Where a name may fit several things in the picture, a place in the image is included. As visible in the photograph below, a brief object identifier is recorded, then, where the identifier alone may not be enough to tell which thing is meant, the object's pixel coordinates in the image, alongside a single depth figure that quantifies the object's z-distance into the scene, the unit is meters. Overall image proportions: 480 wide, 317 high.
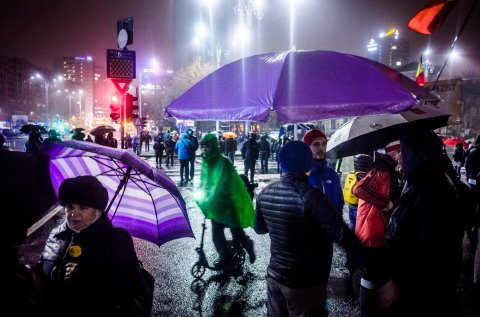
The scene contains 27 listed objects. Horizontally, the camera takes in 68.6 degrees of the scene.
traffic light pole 12.40
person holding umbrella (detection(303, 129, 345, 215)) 4.81
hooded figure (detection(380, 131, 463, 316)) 2.33
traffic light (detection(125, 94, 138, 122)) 12.66
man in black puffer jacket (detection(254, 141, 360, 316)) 2.66
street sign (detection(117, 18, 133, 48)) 11.48
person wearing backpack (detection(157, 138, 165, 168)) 19.91
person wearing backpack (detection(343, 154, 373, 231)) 5.09
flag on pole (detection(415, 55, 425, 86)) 20.69
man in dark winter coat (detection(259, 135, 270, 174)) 19.20
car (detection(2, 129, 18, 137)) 54.96
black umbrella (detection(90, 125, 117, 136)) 11.23
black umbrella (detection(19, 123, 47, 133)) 11.63
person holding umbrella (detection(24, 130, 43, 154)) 10.41
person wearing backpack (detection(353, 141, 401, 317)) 4.04
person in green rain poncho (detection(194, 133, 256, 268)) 5.29
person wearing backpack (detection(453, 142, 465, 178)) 16.23
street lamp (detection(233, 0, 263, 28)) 23.72
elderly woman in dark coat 2.17
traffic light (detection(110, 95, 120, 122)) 13.95
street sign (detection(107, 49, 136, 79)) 11.11
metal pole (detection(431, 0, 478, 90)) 4.32
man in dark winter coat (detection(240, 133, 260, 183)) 15.59
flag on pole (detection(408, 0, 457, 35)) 4.61
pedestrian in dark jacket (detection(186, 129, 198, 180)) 15.22
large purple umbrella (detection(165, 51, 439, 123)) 3.07
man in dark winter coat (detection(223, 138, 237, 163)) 21.17
